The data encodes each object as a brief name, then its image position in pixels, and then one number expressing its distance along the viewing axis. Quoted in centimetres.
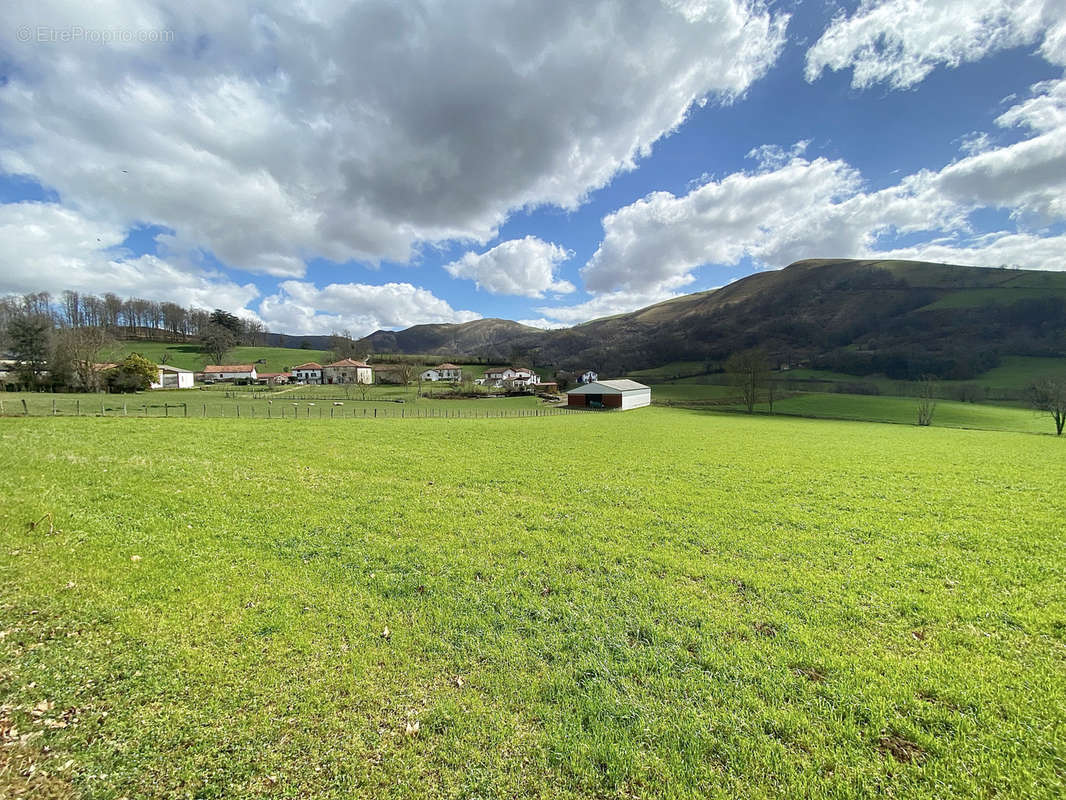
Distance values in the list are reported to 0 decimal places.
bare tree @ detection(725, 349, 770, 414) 5622
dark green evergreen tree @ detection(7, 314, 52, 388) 5516
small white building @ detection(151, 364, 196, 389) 7417
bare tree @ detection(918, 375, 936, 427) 4534
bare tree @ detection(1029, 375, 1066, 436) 3603
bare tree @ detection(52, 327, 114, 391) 5478
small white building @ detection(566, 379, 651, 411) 5722
